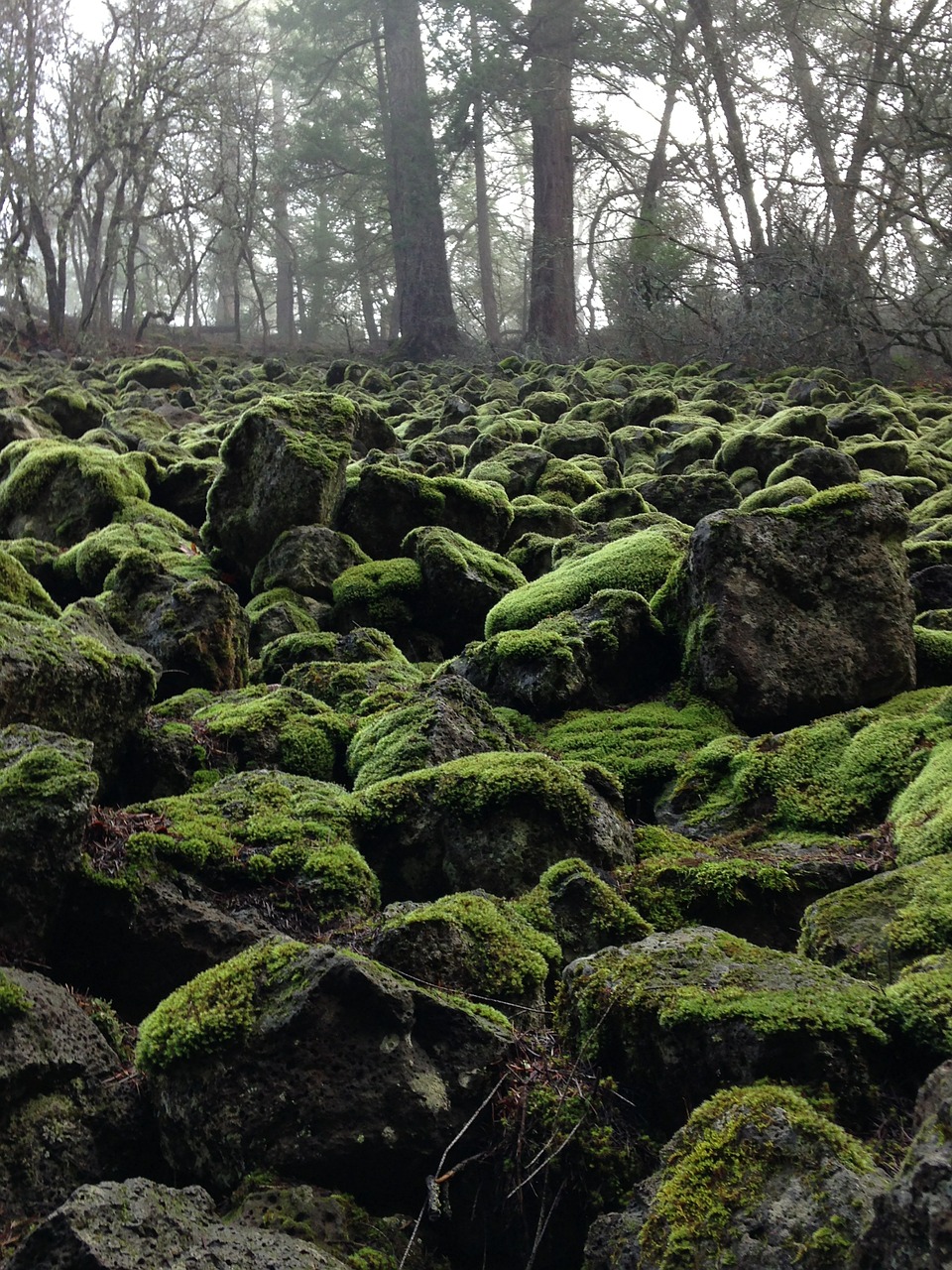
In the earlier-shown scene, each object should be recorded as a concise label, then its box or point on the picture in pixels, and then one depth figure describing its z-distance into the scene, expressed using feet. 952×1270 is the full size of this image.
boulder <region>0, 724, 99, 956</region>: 10.23
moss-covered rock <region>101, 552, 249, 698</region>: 20.31
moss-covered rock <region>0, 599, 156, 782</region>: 14.11
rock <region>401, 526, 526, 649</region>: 23.66
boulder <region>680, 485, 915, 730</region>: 17.08
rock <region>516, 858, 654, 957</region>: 11.16
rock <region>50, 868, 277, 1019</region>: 10.68
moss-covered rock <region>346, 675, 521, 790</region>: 14.87
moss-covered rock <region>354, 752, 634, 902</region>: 12.70
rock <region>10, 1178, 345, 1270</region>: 6.48
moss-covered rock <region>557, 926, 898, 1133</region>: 7.98
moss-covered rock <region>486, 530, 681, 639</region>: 20.76
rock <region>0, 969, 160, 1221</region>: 8.20
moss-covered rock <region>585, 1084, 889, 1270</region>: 6.33
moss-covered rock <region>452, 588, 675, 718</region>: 18.29
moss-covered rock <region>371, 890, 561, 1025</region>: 9.84
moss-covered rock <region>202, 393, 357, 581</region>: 26.08
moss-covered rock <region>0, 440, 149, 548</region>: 29.32
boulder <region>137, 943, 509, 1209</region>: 8.21
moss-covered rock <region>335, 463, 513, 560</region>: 27.20
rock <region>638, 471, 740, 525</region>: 27.84
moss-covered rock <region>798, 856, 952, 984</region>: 9.49
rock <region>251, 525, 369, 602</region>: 25.11
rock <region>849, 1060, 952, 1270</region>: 5.43
